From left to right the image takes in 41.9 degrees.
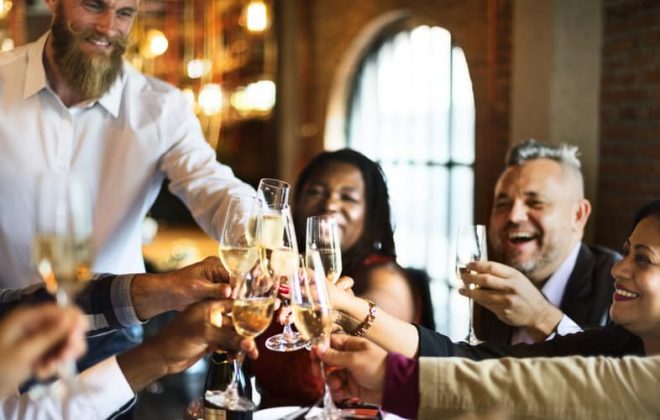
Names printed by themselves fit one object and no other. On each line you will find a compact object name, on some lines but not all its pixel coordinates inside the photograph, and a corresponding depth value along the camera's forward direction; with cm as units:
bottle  205
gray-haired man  281
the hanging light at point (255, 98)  751
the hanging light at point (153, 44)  737
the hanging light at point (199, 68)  790
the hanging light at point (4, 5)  555
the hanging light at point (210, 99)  729
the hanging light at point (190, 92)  766
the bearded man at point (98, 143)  262
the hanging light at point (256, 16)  683
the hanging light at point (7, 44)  649
